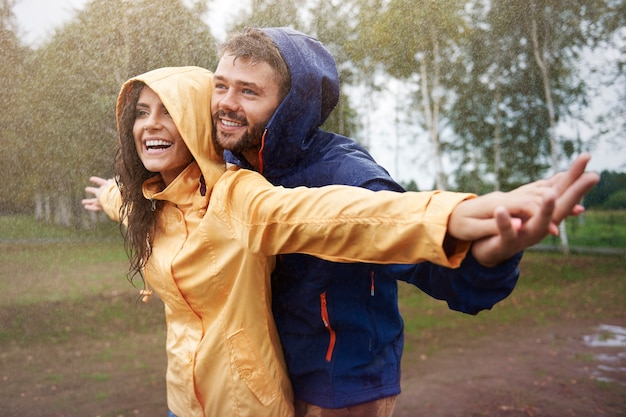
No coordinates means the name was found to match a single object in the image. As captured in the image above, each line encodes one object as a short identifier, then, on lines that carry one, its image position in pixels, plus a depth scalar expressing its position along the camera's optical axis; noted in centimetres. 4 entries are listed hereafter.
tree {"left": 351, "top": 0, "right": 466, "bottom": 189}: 355
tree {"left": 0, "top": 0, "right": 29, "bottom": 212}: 393
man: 172
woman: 124
